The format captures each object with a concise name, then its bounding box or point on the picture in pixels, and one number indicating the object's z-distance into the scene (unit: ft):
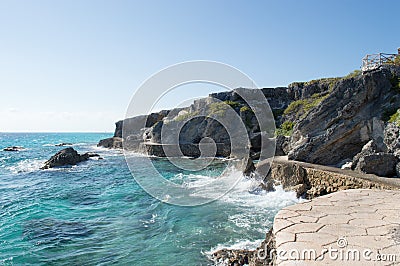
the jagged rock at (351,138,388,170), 42.24
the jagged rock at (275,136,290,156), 72.49
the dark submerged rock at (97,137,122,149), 171.88
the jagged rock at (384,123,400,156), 41.92
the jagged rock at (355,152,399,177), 37.29
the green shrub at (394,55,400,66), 68.30
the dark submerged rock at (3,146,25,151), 171.75
